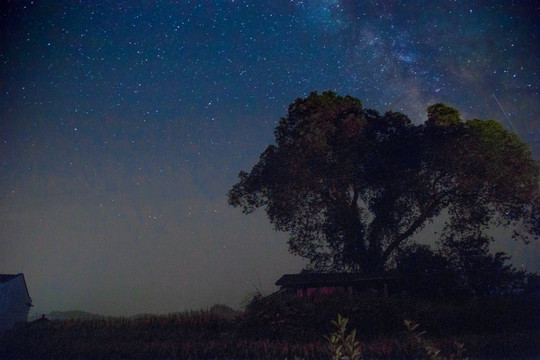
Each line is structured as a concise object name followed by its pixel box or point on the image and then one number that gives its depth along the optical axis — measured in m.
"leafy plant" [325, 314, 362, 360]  3.26
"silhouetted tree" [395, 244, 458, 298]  21.88
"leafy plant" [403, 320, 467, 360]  3.79
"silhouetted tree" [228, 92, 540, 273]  26.52
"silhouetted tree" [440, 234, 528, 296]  22.86
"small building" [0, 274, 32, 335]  27.86
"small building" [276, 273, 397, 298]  23.42
